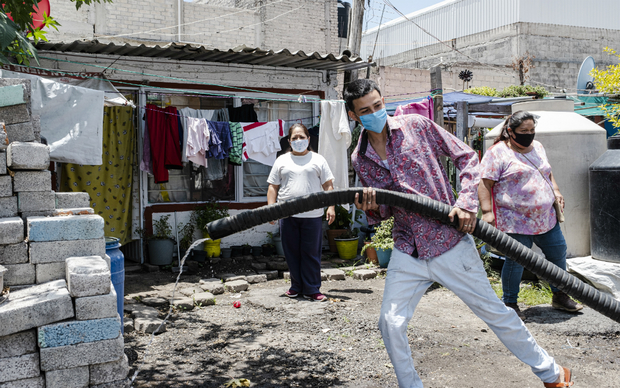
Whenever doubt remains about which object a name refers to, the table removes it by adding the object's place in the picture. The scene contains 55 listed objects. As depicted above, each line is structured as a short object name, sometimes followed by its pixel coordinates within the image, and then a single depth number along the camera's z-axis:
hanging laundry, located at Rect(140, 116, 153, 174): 7.89
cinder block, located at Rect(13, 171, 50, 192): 3.71
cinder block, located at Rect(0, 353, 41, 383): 2.98
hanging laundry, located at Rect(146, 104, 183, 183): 7.85
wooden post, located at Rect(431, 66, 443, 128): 7.21
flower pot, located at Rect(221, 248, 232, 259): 8.62
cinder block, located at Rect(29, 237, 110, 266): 3.57
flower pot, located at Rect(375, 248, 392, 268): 7.70
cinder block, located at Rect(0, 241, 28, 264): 3.52
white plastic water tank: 6.00
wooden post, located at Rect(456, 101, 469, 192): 7.48
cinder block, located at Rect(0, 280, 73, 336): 2.97
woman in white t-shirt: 6.06
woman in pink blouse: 4.91
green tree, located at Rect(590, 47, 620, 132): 10.19
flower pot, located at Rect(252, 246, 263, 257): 8.85
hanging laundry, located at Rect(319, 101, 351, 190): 7.99
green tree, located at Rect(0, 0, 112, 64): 3.48
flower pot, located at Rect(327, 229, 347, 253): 9.20
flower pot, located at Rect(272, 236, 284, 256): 8.98
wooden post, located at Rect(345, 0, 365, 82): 8.74
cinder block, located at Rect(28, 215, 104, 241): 3.55
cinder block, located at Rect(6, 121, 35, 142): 3.89
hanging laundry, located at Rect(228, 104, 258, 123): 8.62
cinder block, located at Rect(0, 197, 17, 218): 3.67
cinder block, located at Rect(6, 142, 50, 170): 3.64
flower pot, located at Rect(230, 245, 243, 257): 8.78
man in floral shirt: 2.96
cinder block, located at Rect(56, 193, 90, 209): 4.65
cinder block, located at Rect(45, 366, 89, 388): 3.06
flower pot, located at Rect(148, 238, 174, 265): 8.12
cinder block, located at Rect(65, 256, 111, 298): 3.18
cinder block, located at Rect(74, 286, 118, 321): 3.17
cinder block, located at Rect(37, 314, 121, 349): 3.06
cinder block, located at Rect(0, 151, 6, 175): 3.60
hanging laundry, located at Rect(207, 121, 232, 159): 8.01
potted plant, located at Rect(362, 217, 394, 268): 7.67
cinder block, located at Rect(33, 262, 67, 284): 3.61
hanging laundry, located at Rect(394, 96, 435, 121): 7.48
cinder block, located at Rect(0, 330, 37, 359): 3.00
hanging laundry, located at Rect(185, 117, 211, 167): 7.85
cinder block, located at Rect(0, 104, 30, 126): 3.89
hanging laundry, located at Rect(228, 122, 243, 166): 8.21
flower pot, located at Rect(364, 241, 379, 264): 8.18
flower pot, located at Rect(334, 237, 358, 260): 8.67
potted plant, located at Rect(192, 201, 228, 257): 8.49
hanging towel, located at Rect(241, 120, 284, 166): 8.34
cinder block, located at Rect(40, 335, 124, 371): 3.05
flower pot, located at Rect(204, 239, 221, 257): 8.50
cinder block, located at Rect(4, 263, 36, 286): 3.54
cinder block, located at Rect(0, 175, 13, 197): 3.65
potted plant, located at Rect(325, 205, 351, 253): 9.27
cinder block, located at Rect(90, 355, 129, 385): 3.18
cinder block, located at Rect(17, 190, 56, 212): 3.74
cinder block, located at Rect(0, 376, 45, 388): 2.99
